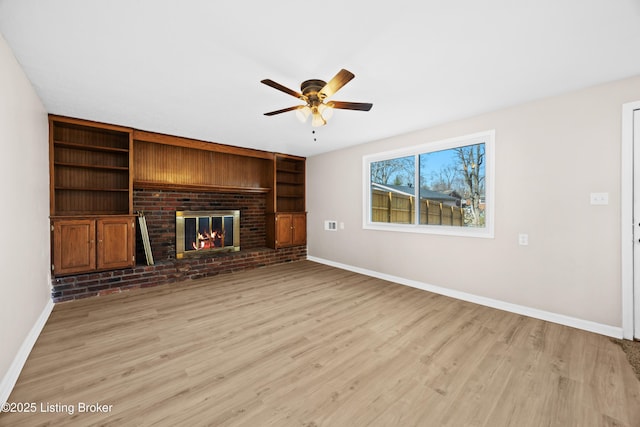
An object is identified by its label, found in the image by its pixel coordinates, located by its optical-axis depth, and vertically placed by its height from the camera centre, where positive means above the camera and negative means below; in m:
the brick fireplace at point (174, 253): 3.49 -0.77
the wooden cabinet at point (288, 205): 5.44 +0.18
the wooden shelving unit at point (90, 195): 3.28 +0.27
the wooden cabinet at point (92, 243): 3.23 -0.40
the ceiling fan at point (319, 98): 1.99 +1.00
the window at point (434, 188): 3.29 +0.37
